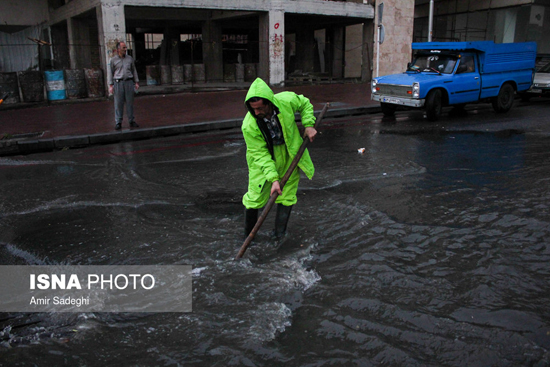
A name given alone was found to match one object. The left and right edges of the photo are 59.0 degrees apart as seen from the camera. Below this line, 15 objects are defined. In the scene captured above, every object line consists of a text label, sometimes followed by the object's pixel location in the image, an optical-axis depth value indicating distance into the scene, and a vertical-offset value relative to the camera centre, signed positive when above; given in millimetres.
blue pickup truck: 12016 -275
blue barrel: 15945 -506
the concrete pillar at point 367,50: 23234 +832
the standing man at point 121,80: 10211 -237
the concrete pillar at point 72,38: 21109 +1325
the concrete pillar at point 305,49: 26375 +1037
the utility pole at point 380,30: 17544 +1337
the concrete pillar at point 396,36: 22844 +1488
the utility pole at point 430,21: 20875 +2023
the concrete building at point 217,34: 19556 +1705
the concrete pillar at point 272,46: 19969 +899
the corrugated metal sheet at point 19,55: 24188 +693
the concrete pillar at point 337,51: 26781 +933
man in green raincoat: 3902 -631
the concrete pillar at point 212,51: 24752 +876
